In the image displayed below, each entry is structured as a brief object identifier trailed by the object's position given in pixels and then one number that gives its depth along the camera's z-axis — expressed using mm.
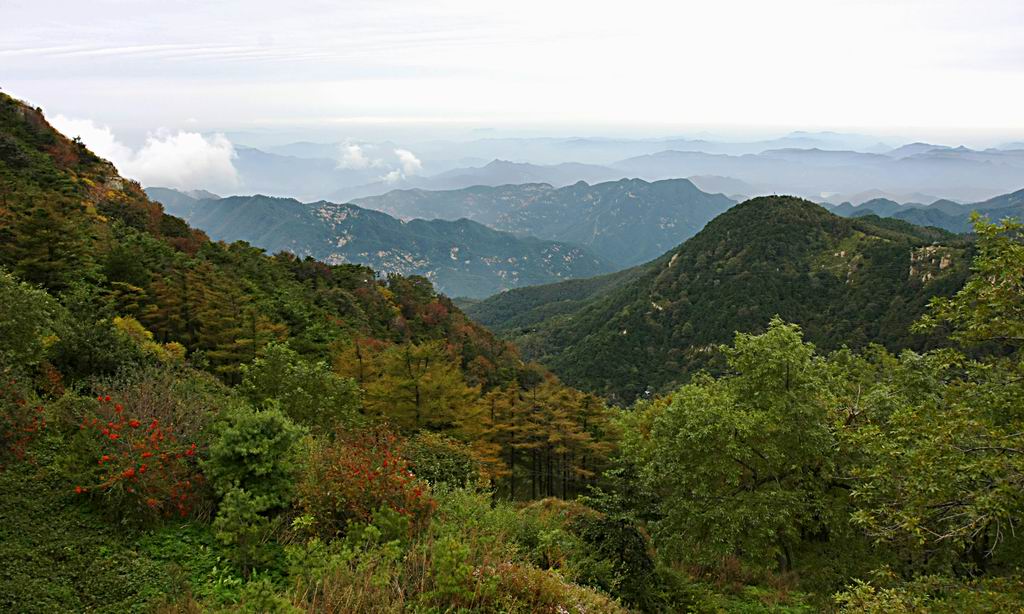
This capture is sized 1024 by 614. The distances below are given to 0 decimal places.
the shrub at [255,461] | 7480
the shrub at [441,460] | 11773
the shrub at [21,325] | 10266
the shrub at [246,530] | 6688
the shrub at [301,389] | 16203
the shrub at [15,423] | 7969
